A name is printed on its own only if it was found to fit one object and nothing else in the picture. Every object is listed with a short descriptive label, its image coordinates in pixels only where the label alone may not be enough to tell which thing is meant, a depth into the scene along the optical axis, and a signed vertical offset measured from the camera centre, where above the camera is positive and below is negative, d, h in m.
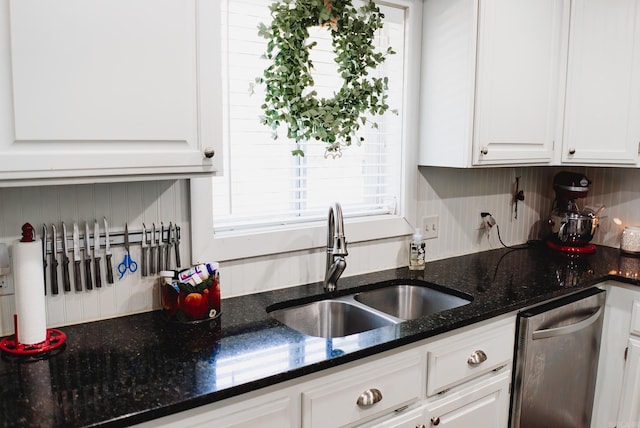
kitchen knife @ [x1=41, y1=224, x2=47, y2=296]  1.49 -0.27
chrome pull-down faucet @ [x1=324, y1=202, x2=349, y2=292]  1.92 -0.32
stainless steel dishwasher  1.92 -0.78
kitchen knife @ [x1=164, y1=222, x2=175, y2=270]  1.70 -0.31
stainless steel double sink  1.85 -0.56
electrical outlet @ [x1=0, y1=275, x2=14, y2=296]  1.47 -0.37
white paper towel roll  1.34 -0.36
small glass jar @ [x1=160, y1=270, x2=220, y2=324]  1.59 -0.44
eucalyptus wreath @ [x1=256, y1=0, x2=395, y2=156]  1.80 +0.29
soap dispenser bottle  2.25 -0.41
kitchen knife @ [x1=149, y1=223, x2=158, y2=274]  1.67 -0.32
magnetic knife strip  1.51 -0.29
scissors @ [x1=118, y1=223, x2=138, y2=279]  1.62 -0.34
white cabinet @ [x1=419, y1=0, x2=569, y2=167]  2.06 +0.31
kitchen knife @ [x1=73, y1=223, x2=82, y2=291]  1.52 -0.31
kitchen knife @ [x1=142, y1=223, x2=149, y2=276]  1.65 -0.31
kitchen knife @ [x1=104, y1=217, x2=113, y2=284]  1.58 -0.30
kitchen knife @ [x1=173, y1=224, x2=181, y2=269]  1.71 -0.28
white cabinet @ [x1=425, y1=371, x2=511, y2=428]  1.72 -0.84
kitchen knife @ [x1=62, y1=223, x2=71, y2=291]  1.51 -0.32
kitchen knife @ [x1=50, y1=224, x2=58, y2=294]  1.50 -0.32
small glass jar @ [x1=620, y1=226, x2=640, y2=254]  2.63 -0.41
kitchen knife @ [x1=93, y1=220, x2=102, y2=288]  1.56 -0.29
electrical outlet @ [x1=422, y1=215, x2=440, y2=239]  2.39 -0.32
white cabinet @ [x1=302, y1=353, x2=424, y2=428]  1.40 -0.66
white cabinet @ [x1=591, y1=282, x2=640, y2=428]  2.20 -0.86
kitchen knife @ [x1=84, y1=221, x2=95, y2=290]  1.55 -0.31
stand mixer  2.64 -0.31
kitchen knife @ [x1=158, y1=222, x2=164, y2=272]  1.68 -0.31
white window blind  1.83 -0.01
